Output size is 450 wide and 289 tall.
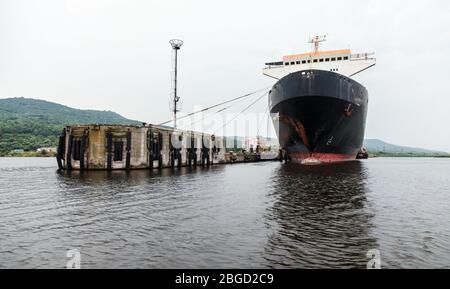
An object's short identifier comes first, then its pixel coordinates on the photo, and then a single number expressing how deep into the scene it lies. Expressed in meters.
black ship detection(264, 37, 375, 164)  32.47
